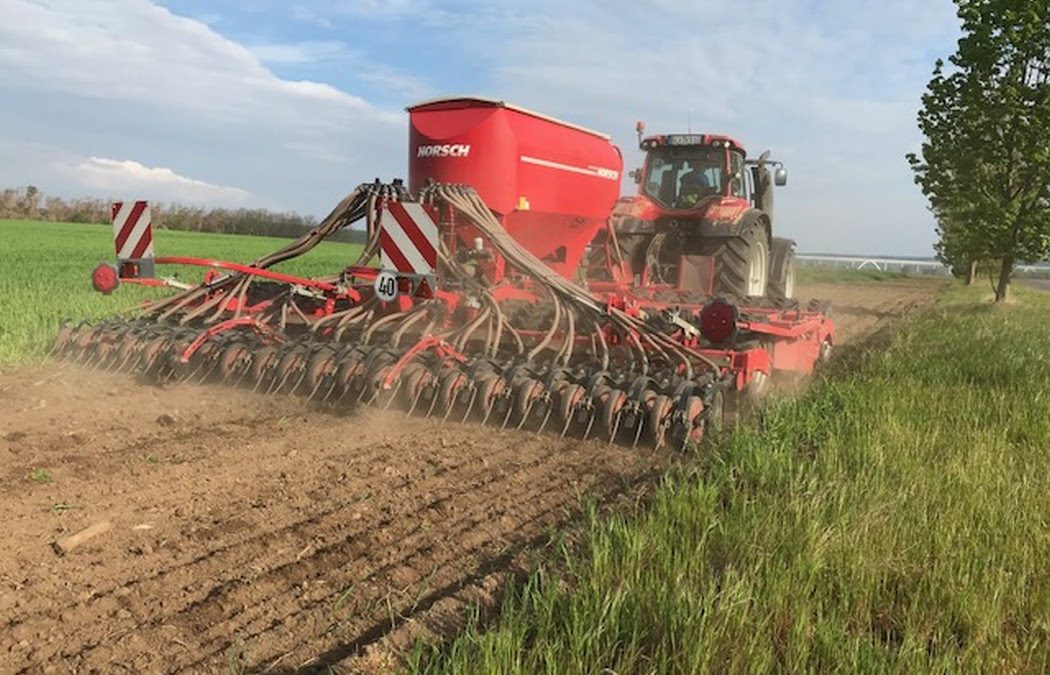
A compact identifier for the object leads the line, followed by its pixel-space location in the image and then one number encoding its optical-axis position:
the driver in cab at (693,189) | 9.09
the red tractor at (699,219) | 8.41
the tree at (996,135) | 15.39
